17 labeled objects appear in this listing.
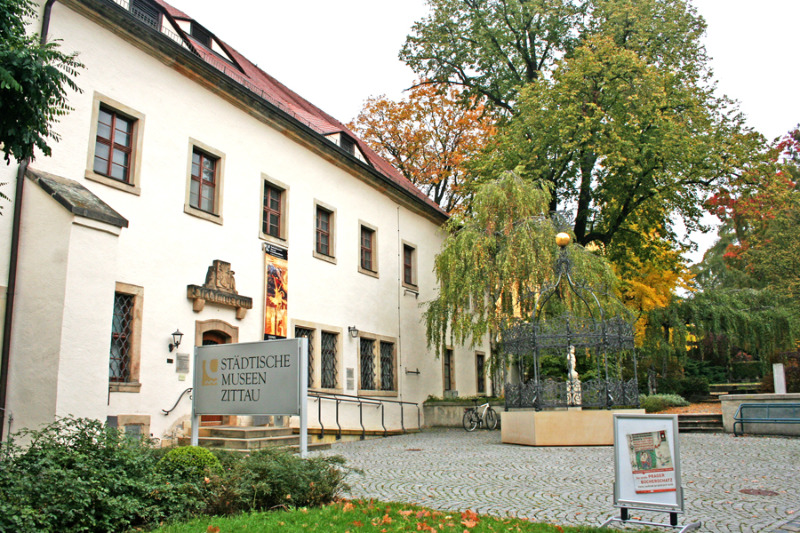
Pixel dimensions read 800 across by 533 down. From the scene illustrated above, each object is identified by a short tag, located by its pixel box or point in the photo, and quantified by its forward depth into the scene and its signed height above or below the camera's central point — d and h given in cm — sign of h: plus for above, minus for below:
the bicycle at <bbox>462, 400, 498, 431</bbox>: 2027 -100
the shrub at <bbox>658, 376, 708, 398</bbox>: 2697 -16
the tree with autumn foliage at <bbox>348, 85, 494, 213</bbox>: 3120 +1166
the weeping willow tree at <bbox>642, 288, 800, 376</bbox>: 2533 +224
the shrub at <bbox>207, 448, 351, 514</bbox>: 660 -100
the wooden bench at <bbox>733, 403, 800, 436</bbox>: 1551 -72
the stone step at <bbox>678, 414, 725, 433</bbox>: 1734 -105
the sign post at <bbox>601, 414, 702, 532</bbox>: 601 -75
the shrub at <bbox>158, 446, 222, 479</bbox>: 708 -83
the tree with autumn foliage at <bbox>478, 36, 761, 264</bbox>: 2084 +761
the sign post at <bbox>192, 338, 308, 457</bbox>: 845 +6
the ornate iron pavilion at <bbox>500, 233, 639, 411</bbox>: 1449 +81
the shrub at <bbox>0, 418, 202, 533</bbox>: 535 -87
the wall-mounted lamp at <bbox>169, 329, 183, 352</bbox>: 1303 +85
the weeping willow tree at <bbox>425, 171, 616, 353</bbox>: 1745 +326
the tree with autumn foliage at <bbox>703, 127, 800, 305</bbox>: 2197 +593
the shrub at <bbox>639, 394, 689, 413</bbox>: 2116 -59
